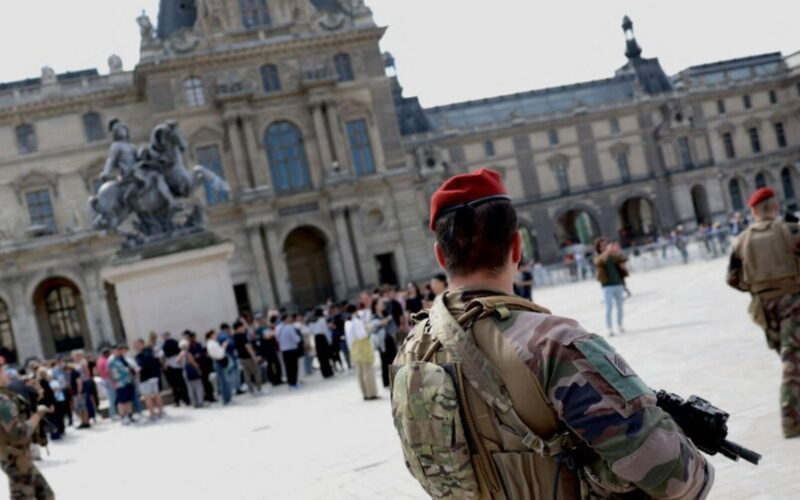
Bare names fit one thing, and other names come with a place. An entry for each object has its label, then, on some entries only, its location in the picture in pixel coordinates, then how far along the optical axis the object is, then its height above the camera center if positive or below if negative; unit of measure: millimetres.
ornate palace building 41000 +6815
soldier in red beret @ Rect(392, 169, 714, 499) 2078 -478
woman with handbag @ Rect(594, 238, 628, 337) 14898 -1368
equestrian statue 18312 +2651
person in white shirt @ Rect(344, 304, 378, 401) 13016 -1601
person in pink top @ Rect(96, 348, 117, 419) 17312 -1561
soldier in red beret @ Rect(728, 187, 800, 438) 6387 -886
